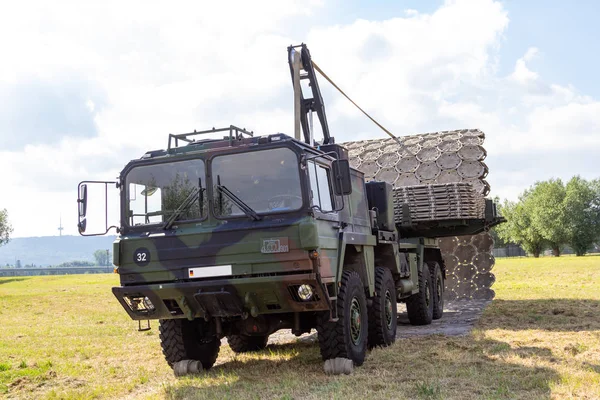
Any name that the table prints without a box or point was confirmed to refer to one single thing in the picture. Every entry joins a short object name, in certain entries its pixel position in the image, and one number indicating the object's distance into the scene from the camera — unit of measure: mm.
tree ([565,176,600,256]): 72938
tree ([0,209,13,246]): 76488
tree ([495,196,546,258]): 76500
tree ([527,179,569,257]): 73438
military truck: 7344
